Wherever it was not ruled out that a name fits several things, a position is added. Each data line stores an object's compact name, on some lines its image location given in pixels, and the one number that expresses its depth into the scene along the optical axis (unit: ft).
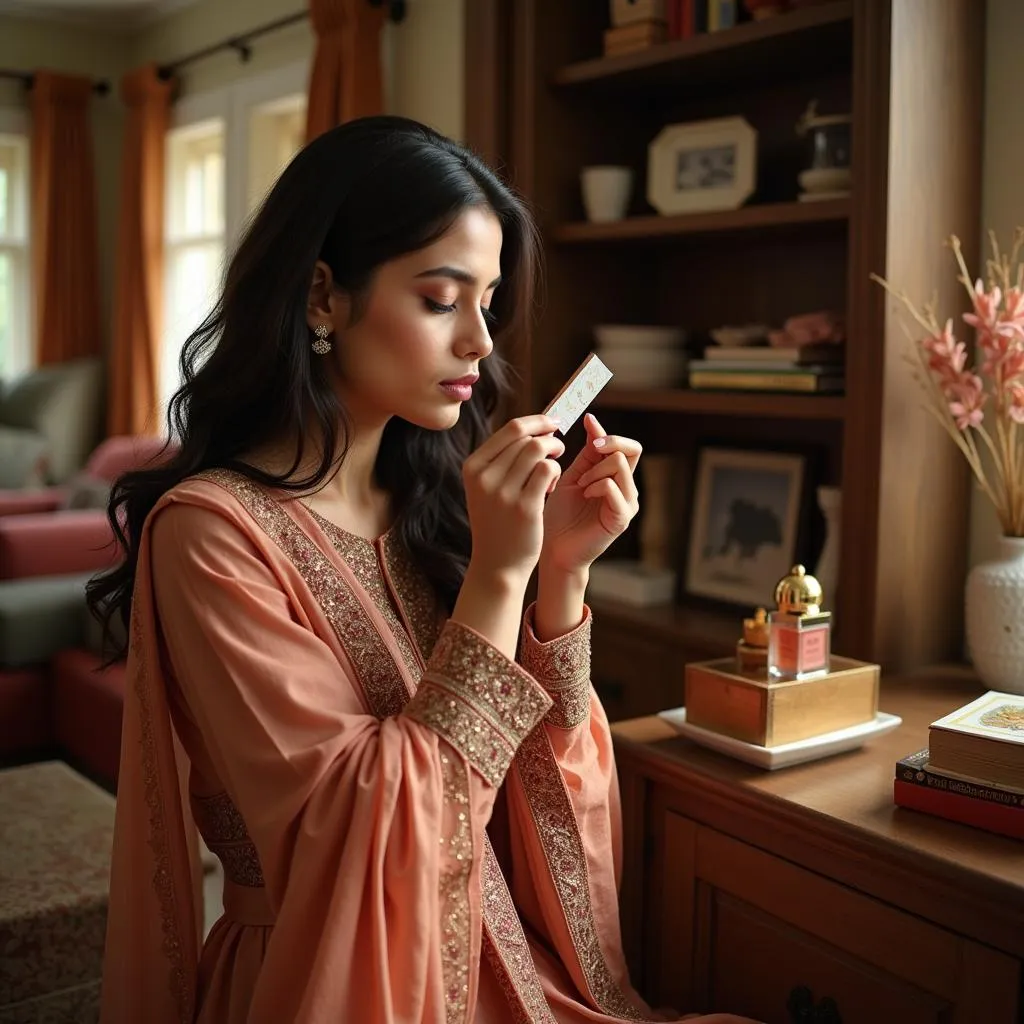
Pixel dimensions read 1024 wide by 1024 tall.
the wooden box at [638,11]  7.64
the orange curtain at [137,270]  17.57
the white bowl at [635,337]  8.19
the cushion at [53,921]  5.56
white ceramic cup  8.12
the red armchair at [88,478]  15.65
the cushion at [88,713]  10.74
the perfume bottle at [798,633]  4.75
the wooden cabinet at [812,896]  3.84
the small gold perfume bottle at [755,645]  4.84
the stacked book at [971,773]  4.03
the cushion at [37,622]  11.73
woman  3.57
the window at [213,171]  14.93
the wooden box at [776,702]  4.66
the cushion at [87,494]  14.66
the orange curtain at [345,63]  11.75
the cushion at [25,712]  11.78
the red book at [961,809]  4.02
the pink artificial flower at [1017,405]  5.41
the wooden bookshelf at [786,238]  6.02
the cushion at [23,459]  16.94
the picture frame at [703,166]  7.60
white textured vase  5.65
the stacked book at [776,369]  6.96
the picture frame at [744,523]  7.77
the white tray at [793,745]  4.62
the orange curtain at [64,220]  18.47
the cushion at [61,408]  17.83
